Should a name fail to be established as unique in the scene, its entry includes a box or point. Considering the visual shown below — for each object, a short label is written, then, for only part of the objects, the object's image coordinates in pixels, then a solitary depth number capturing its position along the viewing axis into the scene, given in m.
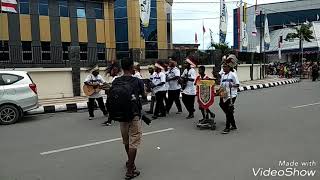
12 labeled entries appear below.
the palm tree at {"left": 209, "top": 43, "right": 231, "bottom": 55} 32.42
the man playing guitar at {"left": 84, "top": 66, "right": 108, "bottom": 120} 11.68
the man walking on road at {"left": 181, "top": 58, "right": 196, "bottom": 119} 11.51
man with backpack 5.88
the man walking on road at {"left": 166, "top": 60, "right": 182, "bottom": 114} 12.05
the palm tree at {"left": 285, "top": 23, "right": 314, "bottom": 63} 49.29
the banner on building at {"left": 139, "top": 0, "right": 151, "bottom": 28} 21.84
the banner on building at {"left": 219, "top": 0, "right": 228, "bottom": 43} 25.73
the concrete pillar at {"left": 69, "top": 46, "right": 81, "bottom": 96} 18.52
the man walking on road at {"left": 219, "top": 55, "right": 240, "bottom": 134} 9.32
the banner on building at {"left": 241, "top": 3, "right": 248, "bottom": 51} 29.52
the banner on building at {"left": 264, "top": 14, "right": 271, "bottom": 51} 35.00
